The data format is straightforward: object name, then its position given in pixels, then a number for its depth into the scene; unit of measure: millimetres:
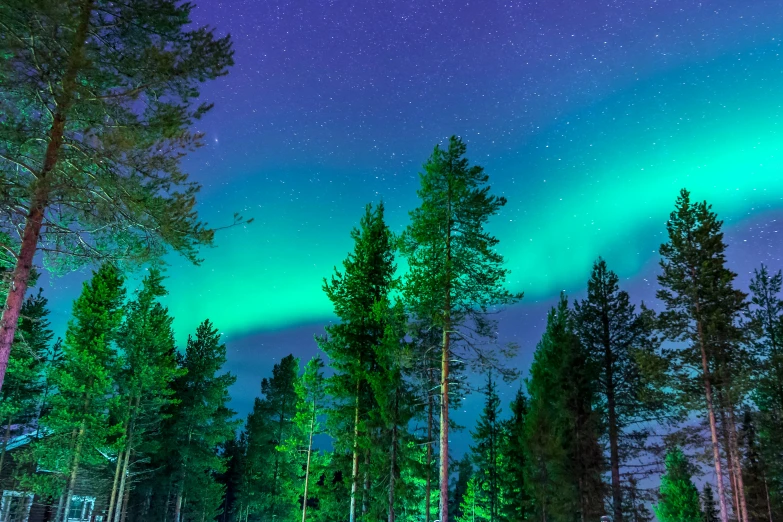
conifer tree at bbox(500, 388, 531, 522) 29286
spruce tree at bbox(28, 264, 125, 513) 24000
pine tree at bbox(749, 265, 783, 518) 26656
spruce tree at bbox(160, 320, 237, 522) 33000
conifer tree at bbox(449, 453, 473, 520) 65125
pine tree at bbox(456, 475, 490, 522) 45781
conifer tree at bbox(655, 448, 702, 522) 47672
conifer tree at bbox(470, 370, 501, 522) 35844
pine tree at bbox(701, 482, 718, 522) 43159
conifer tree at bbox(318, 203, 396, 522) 23031
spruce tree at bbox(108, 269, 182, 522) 27062
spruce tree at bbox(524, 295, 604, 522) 24266
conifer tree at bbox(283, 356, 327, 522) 30203
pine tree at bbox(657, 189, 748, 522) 20672
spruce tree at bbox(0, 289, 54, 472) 24656
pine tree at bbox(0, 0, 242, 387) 9852
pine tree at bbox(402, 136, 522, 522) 19156
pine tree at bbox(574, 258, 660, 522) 24625
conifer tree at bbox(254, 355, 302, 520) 43094
